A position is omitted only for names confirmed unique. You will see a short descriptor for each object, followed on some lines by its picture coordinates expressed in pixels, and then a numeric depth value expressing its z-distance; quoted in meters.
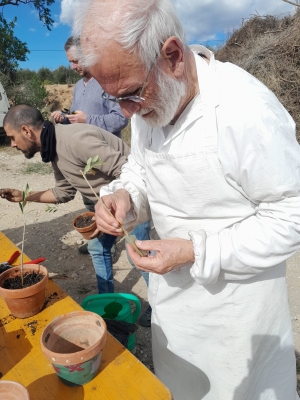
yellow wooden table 1.14
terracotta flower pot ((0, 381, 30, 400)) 1.00
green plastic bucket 2.57
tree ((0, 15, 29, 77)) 18.19
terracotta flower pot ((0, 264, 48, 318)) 1.48
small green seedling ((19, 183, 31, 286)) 1.62
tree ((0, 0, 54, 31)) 18.68
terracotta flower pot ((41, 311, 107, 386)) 1.09
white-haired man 1.08
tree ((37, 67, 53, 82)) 35.43
